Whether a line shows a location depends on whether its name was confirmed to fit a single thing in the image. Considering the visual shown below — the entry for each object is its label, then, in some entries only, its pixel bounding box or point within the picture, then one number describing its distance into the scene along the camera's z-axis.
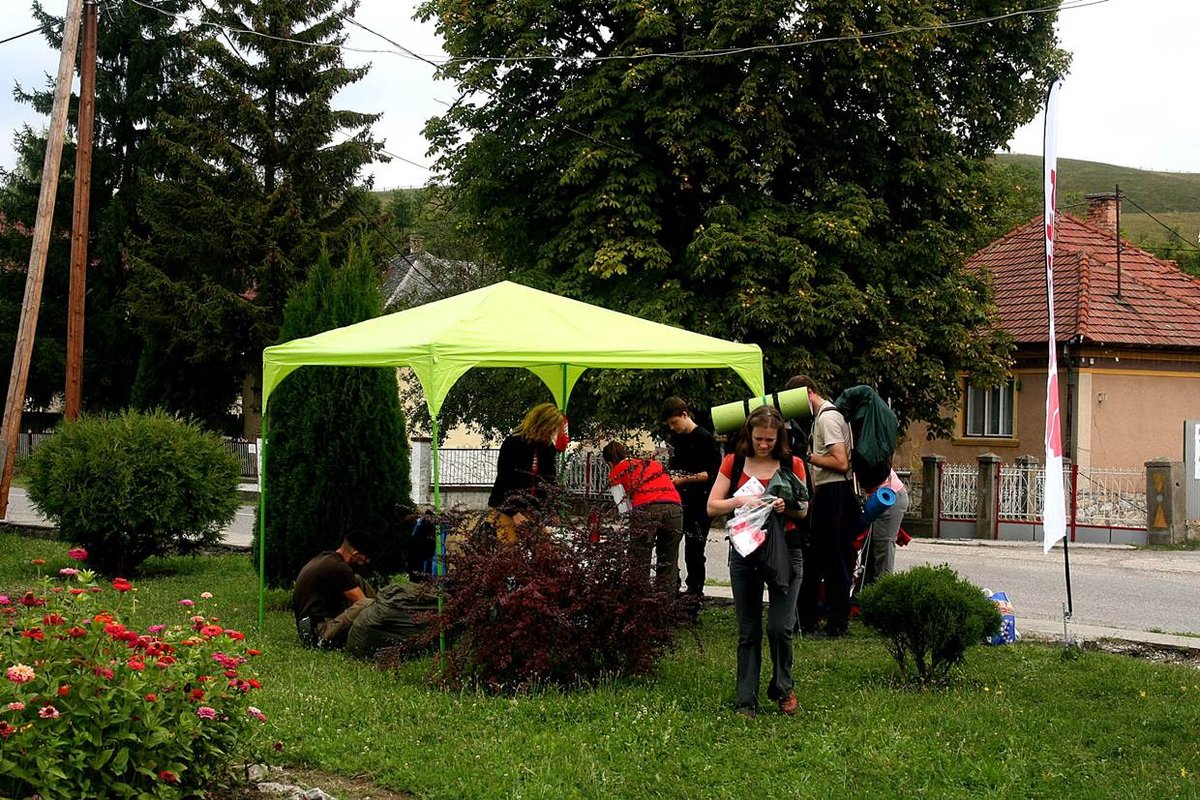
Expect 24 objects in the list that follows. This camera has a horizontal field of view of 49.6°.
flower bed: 4.64
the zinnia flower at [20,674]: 4.51
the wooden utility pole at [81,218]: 20.06
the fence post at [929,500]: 22.80
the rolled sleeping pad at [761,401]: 9.75
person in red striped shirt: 9.45
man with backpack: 9.65
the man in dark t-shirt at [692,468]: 10.62
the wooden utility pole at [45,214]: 18.27
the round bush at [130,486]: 13.95
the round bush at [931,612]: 7.63
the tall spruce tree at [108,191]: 39.91
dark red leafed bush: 7.84
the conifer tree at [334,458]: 12.38
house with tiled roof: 26.73
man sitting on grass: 9.60
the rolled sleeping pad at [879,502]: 9.93
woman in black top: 10.06
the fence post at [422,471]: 26.72
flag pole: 8.94
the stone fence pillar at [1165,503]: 20.12
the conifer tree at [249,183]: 35.94
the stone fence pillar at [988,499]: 22.05
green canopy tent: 8.83
